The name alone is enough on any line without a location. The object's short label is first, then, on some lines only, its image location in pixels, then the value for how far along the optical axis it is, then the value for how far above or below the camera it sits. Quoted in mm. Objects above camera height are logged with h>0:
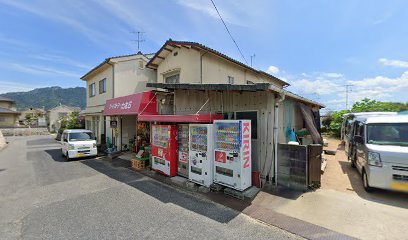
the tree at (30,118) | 48262 +745
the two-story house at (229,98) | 6039 +810
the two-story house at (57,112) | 47750 +2173
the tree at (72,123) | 22356 -288
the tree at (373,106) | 16625 +1078
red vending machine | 7052 -1109
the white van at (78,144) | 10461 -1306
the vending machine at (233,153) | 5297 -970
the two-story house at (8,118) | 37719 +628
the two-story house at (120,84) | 12984 +2583
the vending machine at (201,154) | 5859 -1084
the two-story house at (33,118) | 49188 +757
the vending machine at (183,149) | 6793 -1050
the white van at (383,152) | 4715 -889
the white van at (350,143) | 8268 -1090
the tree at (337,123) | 18109 -412
